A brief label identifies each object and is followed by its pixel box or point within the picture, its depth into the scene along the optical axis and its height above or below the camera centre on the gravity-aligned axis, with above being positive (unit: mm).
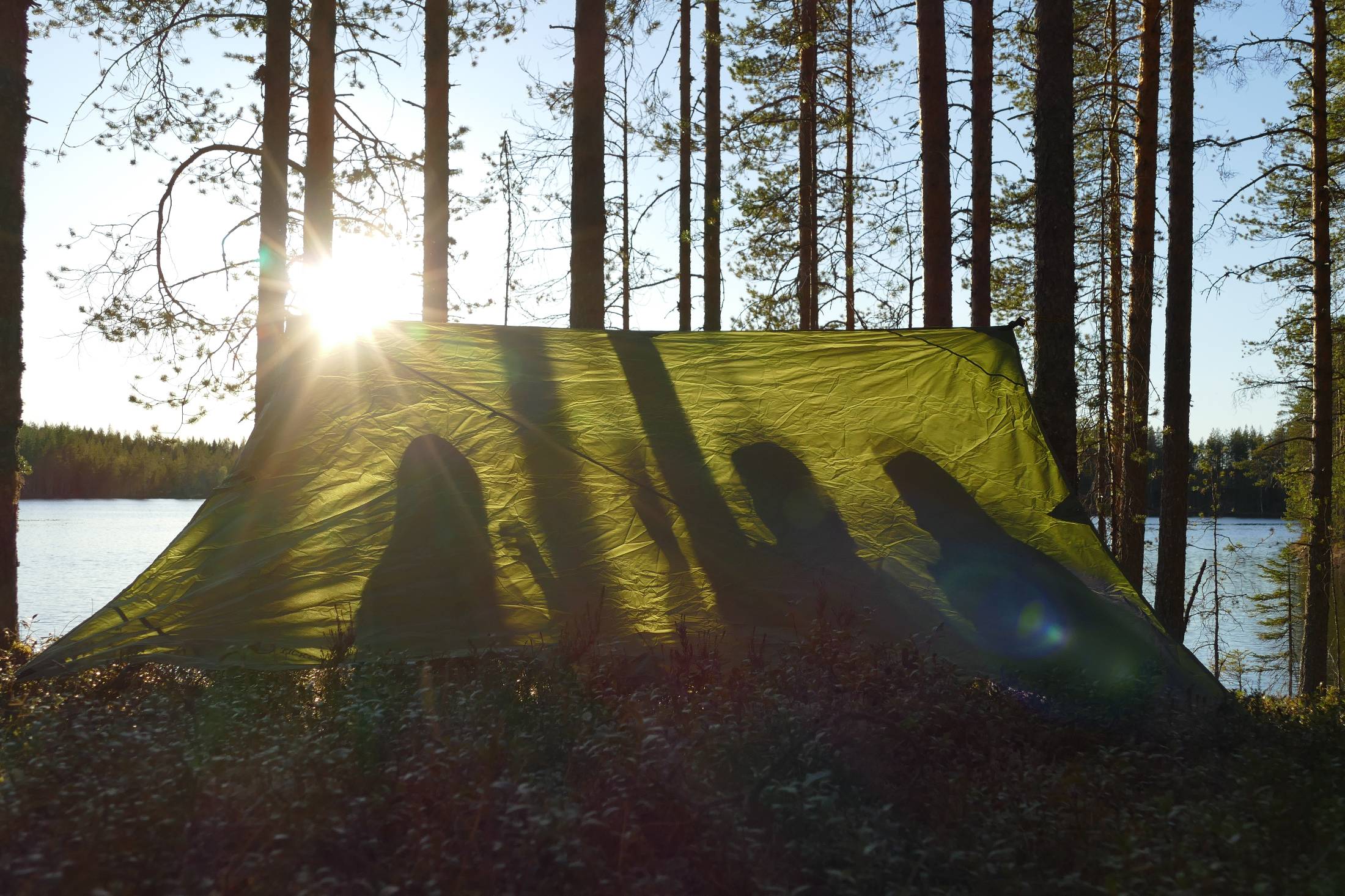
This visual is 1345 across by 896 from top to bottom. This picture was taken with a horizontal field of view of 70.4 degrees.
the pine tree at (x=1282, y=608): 15438 -2938
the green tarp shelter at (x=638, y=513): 5348 -382
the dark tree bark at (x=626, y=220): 18031 +5436
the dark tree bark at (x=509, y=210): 15202 +4260
